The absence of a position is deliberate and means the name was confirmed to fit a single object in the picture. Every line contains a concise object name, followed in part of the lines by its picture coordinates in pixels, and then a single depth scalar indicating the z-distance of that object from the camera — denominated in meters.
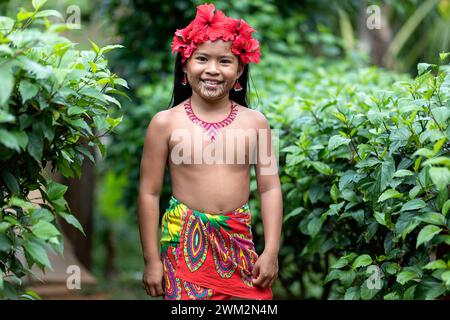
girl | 2.84
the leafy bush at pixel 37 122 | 2.25
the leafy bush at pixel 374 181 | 2.55
